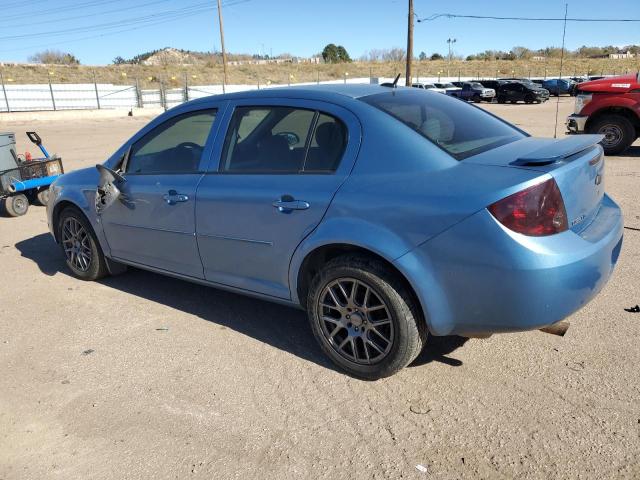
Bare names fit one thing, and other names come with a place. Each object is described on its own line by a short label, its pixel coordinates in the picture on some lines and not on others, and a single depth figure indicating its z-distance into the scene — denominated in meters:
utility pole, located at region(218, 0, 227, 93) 48.59
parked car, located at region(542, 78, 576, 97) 42.94
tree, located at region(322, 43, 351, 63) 93.75
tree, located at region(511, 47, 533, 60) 92.88
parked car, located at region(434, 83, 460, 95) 39.73
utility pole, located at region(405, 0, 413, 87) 33.19
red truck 10.34
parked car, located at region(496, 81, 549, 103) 36.03
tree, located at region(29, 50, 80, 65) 78.12
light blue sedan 2.62
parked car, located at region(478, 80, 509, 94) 37.96
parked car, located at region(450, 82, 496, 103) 38.53
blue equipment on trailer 7.79
